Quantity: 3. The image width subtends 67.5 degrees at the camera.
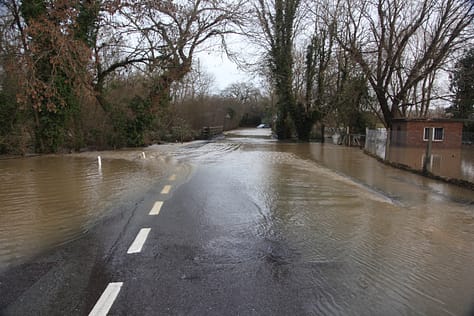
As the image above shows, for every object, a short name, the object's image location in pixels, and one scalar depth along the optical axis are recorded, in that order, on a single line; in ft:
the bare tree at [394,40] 67.56
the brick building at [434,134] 76.38
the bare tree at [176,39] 60.23
